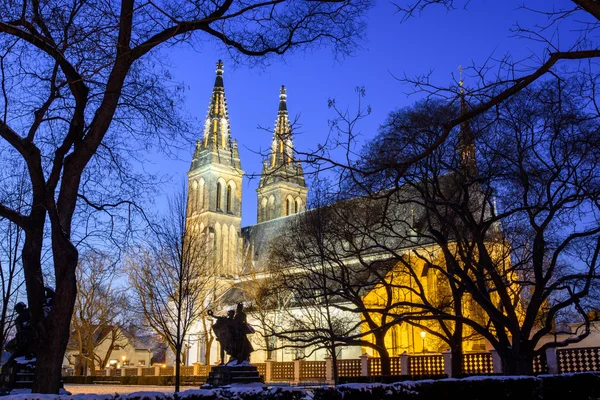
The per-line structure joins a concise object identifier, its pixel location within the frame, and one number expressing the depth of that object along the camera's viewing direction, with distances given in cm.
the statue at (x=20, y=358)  1404
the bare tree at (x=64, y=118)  922
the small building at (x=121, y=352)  6263
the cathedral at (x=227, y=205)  7256
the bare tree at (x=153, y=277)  3572
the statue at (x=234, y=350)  2327
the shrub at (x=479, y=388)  1070
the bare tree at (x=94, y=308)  4642
